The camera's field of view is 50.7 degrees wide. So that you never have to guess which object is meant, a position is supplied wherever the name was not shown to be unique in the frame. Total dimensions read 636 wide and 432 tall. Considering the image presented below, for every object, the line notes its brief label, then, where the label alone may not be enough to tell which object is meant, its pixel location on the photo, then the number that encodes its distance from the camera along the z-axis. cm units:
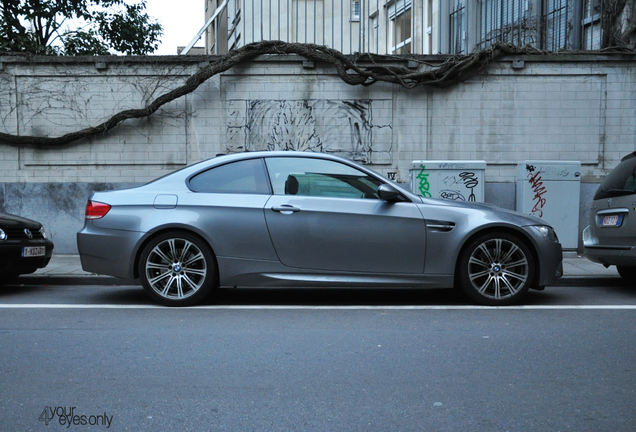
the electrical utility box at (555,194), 1067
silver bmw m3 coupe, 649
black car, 733
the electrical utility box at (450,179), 1052
